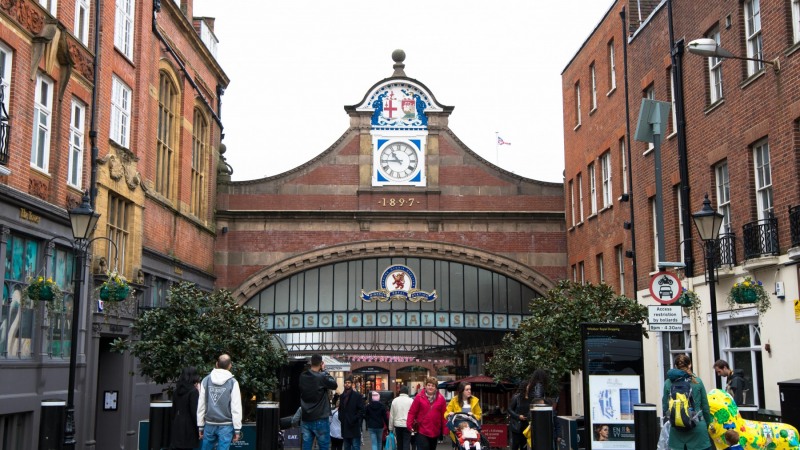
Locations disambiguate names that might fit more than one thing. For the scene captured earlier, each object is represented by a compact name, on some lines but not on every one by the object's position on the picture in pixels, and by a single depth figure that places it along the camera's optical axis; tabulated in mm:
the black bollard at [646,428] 13000
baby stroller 14461
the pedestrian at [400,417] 18078
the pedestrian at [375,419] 19875
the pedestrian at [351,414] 17547
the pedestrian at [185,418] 13547
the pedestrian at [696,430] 10930
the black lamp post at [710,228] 14766
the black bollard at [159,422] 16125
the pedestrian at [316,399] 14203
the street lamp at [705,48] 14047
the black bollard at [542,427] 14594
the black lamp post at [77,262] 15336
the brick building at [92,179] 18297
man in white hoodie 12742
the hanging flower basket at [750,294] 17719
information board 14953
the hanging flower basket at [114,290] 19984
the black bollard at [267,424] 15727
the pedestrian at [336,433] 19109
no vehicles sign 14656
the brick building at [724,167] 18078
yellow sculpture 10781
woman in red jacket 16234
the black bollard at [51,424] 14992
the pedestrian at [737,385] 16412
